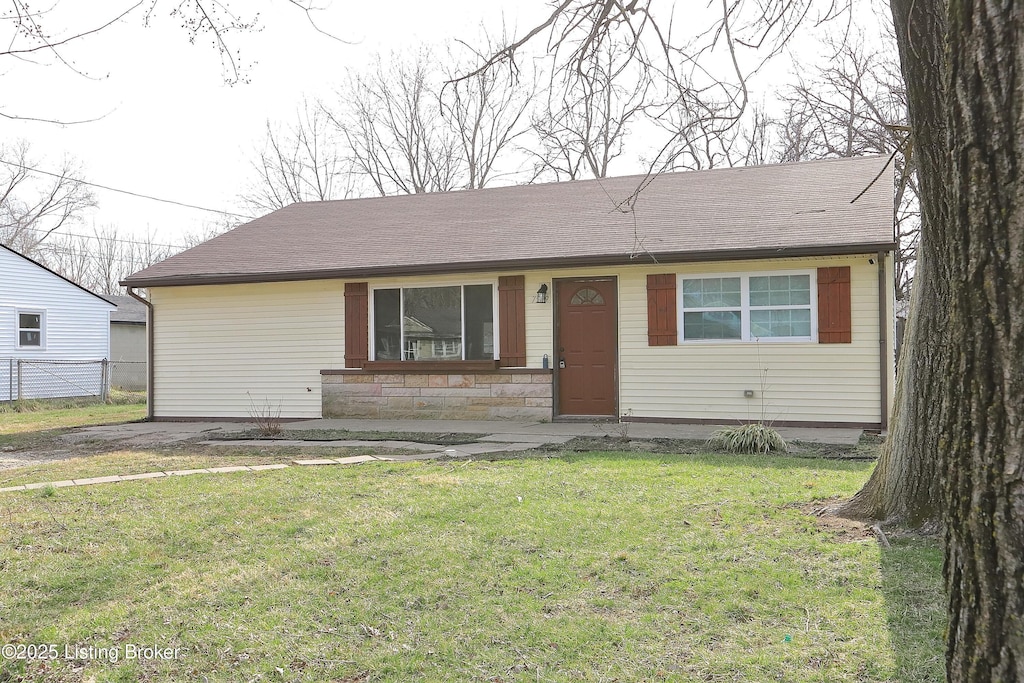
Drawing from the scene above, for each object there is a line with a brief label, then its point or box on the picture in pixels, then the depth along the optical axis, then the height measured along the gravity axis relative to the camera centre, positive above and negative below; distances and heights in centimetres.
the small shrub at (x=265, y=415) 1127 -96
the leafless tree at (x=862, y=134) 1798 +584
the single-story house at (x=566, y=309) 1070 +70
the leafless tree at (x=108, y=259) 4494 +573
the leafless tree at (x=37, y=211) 3100 +601
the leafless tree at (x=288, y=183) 3111 +683
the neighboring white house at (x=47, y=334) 2094 +69
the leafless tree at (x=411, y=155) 2775 +724
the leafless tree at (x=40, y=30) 417 +182
